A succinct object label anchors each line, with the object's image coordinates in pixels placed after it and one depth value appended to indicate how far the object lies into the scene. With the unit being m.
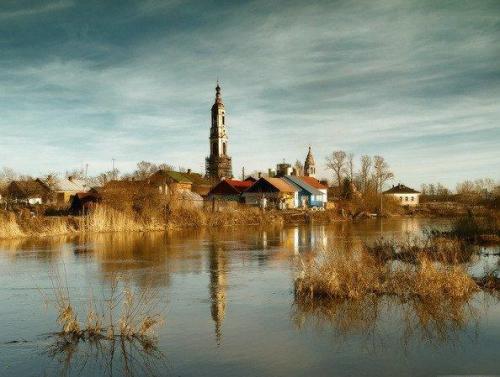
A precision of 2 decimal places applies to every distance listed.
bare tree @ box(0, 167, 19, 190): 85.99
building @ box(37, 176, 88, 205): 75.62
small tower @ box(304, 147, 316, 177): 97.06
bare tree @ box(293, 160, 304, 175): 101.64
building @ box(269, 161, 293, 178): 74.34
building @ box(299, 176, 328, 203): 71.59
